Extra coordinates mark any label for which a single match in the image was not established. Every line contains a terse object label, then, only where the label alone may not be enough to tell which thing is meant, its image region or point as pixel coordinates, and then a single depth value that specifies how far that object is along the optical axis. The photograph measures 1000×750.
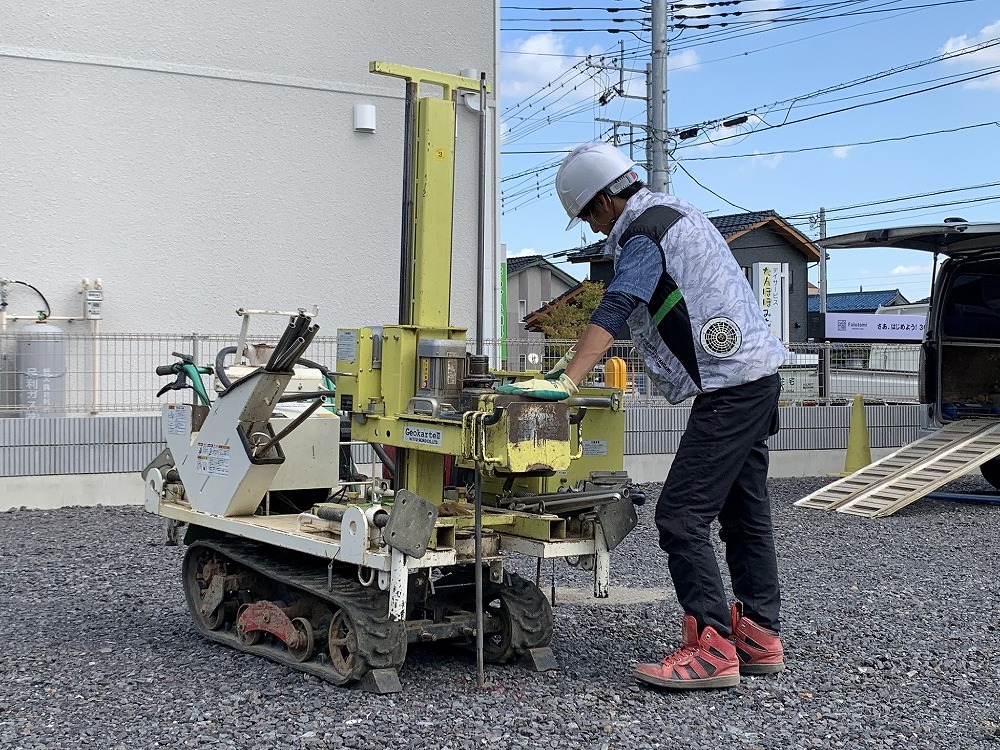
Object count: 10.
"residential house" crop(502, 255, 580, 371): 51.09
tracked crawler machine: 4.35
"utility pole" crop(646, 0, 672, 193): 19.73
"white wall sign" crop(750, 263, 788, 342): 31.16
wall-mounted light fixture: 13.88
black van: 10.95
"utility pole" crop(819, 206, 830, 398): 13.88
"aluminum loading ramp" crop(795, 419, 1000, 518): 10.09
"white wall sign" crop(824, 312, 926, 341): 30.95
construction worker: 4.47
